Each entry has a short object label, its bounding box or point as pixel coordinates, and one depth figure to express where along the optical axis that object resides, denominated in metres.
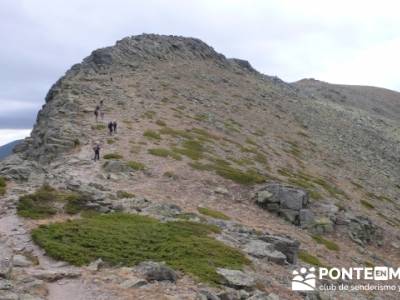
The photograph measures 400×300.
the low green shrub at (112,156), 44.16
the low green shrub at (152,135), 53.81
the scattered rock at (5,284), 17.34
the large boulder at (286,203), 40.38
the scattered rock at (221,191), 40.78
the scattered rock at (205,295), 18.66
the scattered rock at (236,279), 21.11
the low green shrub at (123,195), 33.46
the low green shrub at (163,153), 47.69
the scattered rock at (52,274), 19.42
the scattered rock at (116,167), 40.56
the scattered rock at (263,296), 19.83
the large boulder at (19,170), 35.00
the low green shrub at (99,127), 53.36
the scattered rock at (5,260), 18.53
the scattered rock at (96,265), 20.67
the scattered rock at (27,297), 17.01
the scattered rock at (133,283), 19.17
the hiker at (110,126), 51.38
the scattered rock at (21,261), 20.58
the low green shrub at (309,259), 30.12
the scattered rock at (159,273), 20.00
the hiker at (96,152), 42.84
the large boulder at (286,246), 28.11
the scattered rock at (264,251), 26.58
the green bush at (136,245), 21.72
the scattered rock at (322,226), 40.04
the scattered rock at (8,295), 16.58
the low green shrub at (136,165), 41.97
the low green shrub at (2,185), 31.15
